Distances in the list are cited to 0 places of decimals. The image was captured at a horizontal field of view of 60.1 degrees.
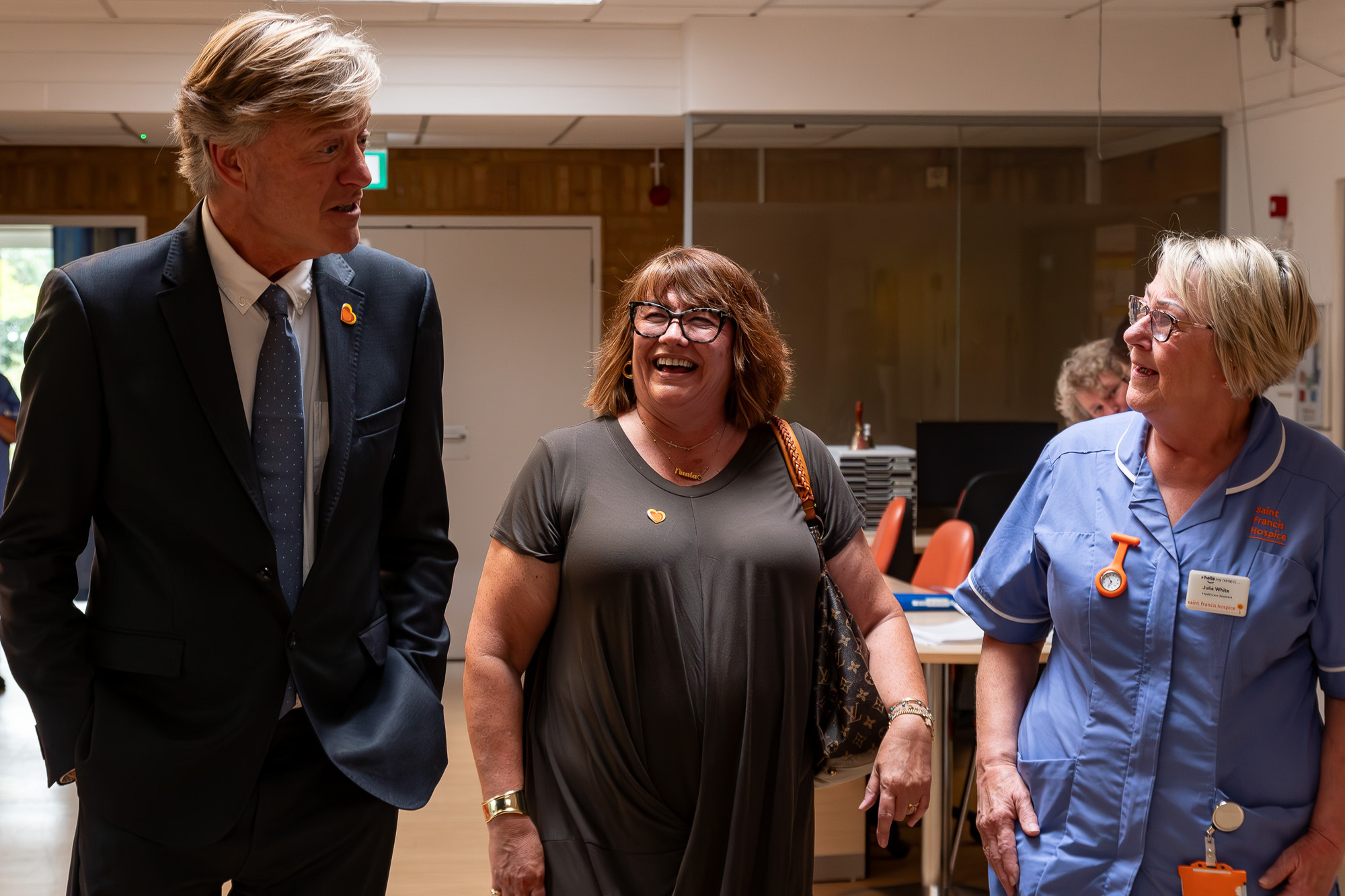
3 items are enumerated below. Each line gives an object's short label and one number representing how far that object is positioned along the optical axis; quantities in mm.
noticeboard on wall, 4840
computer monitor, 5547
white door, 6727
